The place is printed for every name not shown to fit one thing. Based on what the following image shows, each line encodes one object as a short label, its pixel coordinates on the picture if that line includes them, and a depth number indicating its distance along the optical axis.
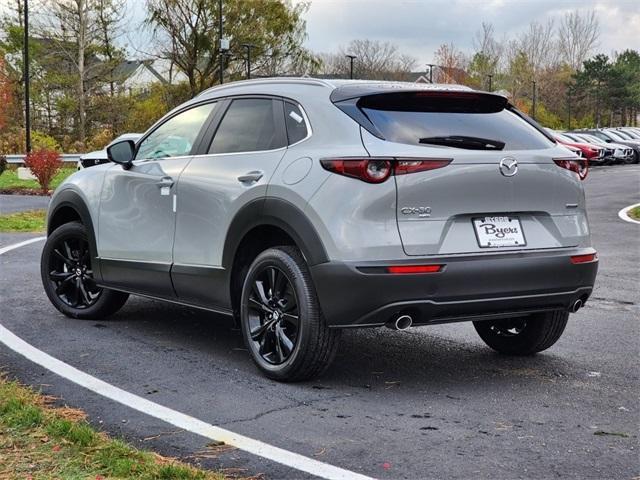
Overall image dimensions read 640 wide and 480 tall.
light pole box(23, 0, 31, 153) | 32.53
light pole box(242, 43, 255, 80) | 46.28
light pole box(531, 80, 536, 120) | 77.07
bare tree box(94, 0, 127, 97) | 50.03
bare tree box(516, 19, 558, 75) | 92.00
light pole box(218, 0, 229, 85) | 37.97
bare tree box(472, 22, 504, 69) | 85.00
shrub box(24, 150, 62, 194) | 20.97
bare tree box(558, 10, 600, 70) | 96.23
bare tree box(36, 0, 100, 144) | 47.09
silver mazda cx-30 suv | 4.63
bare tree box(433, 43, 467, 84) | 79.12
